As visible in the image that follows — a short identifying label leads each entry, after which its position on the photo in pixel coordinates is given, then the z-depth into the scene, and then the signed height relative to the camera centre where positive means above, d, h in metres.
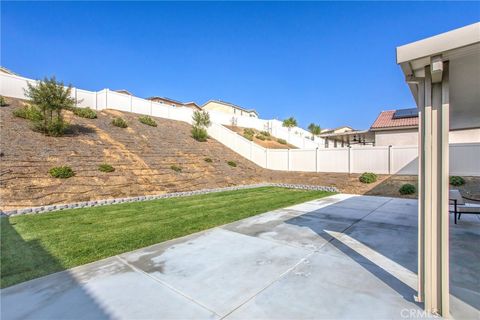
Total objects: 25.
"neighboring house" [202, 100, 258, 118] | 48.47 +11.34
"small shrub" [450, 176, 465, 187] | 11.64 -1.01
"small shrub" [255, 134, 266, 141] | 30.42 +3.08
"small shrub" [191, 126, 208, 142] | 21.53 +2.44
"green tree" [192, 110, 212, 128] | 22.88 +4.04
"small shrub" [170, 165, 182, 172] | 14.41 -0.45
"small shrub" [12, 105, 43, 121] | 12.04 +2.53
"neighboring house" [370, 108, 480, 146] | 18.31 +2.57
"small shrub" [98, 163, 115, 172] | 11.32 -0.35
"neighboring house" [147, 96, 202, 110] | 41.06 +10.73
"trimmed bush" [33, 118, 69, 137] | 12.09 +1.73
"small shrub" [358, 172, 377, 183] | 14.05 -1.04
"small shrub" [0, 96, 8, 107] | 13.58 +3.41
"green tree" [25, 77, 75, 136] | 11.98 +3.02
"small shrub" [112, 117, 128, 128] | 17.14 +2.77
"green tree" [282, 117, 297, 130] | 37.66 +5.99
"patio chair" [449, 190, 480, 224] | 6.08 -1.26
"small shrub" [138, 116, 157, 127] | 20.09 +3.39
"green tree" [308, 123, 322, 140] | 41.32 +5.59
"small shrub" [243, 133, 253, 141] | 28.63 +3.04
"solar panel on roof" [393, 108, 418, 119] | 19.41 +3.97
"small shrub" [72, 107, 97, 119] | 16.25 +3.34
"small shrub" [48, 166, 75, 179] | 9.64 -0.46
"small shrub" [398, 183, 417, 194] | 11.52 -1.39
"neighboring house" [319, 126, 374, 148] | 24.88 +2.75
